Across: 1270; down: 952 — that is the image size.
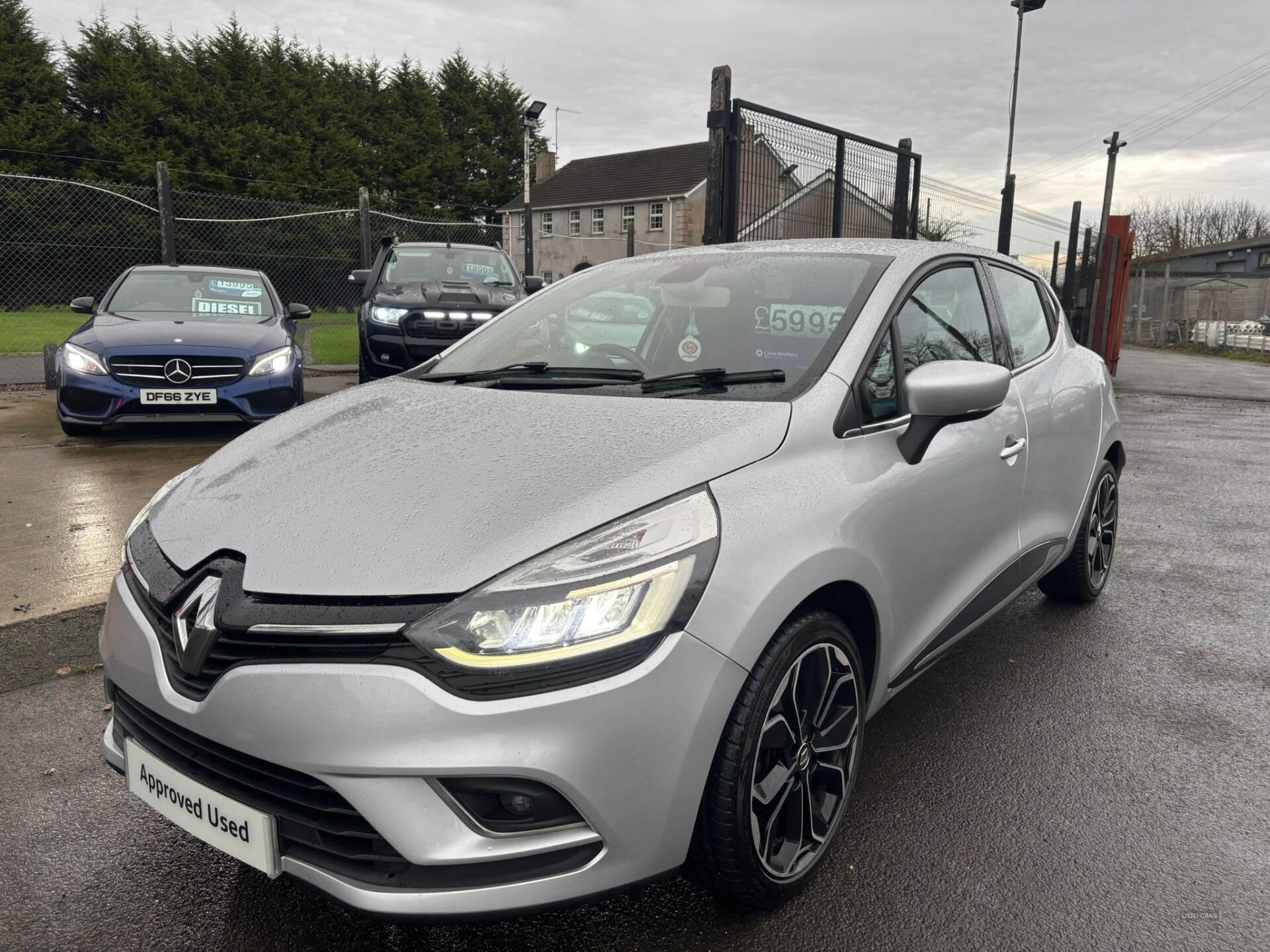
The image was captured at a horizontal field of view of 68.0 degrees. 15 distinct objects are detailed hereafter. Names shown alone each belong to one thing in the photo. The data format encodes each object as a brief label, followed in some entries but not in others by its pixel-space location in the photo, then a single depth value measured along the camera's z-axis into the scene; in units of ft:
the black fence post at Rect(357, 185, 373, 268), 46.68
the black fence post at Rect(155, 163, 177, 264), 39.27
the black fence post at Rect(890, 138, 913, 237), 32.07
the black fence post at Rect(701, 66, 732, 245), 23.91
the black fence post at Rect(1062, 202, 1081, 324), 54.08
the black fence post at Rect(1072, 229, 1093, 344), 55.62
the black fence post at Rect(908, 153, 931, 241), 32.53
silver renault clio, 5.35
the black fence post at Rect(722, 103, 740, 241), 24.35
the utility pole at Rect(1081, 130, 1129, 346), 124.67
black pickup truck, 31.60
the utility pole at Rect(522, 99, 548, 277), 50.11
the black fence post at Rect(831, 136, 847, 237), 28.22
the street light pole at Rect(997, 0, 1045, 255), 44.68
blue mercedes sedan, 22.79
